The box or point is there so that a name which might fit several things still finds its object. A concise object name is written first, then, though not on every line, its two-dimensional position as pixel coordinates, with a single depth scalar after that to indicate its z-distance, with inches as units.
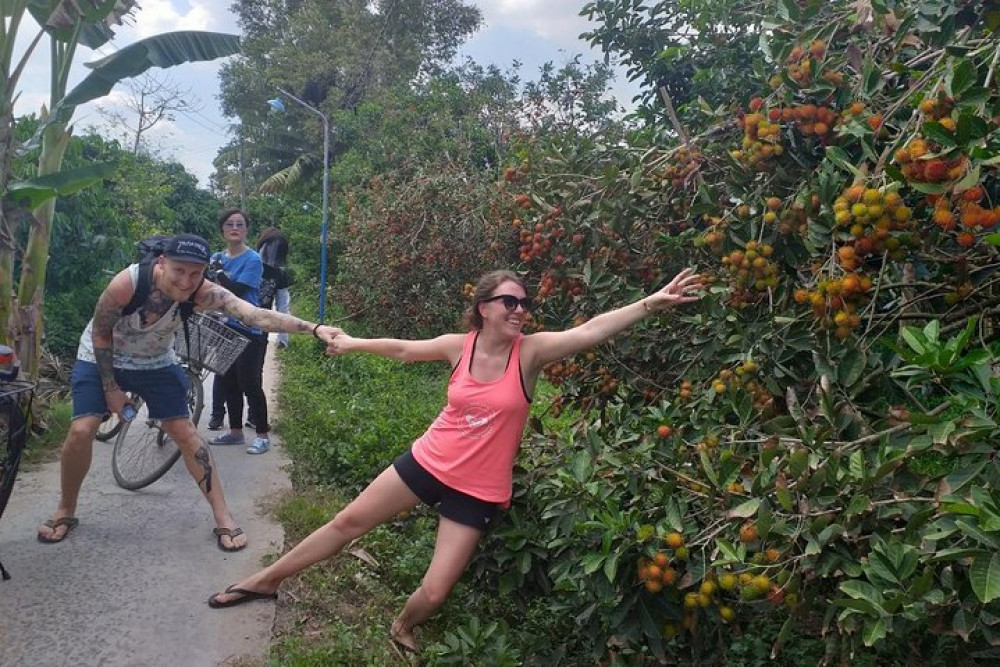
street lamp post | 531.5
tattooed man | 161.8
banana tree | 227.9
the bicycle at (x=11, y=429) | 142.0
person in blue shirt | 248.7
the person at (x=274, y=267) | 302.7
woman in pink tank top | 130.2
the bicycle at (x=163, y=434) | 208.8
